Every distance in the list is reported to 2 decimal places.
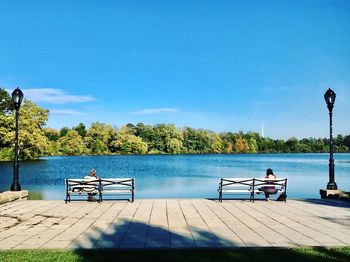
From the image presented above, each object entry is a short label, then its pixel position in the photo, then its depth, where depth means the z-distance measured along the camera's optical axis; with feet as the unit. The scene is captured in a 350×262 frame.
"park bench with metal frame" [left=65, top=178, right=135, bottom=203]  50.31
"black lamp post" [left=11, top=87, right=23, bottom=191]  54.90
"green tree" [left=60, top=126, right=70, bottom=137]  454.11
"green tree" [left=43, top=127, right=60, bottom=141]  396.16
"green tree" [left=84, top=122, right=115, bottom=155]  390.62
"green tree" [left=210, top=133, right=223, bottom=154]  472.85
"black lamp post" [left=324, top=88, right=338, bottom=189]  56.03
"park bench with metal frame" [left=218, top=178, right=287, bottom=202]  50.96
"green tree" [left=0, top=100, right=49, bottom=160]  211.61
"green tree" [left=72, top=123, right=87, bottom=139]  427.74
